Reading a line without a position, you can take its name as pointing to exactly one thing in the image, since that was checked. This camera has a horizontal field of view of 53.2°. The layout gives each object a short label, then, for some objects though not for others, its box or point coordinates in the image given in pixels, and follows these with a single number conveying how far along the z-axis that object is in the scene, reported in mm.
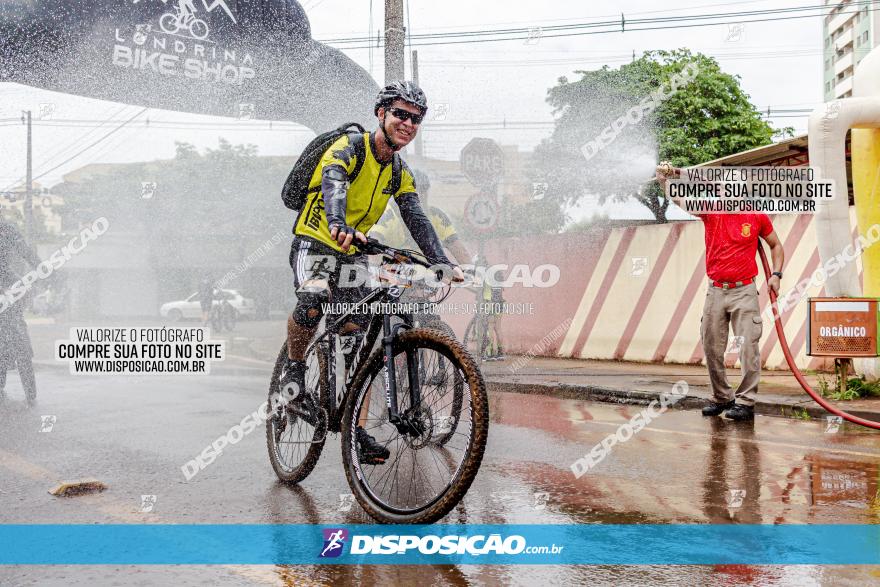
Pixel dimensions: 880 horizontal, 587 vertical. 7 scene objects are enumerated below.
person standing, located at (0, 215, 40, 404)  8609
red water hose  6812
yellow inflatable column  8609
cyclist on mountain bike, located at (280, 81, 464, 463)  4383
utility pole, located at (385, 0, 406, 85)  12930
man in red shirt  7512
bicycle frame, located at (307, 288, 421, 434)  4008
